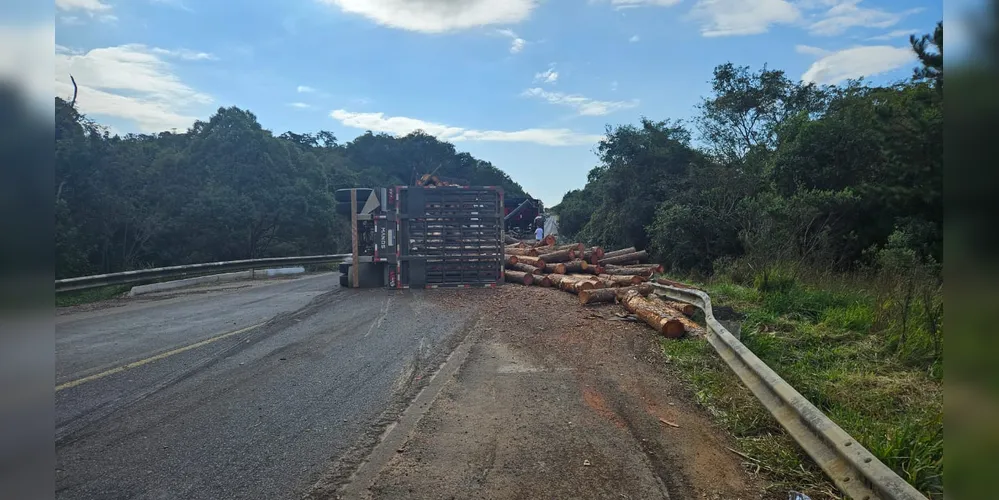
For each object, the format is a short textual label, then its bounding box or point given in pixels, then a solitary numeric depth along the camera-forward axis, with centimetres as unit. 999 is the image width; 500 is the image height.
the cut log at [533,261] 1723
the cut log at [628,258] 1983
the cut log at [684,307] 1080
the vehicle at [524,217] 3641
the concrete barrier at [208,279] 1554
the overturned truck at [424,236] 1564
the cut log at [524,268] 1692
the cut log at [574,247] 1880
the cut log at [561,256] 1769
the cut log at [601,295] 1289
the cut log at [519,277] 1664
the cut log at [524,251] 1993
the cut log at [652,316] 927
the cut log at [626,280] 1475
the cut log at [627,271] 1743
